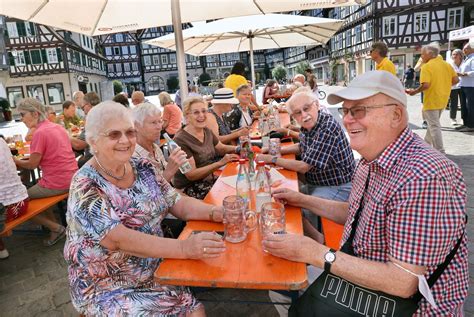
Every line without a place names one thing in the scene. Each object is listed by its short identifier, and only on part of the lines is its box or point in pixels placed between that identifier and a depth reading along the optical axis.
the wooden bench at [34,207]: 3.15
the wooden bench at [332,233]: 2.37
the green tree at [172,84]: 54.75
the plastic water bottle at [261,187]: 2.09
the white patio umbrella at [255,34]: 6.05
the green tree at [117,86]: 40.19
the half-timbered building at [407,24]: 27.38
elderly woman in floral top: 1.65
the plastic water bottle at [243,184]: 2.32
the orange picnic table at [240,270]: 1.41
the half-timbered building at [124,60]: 54.75
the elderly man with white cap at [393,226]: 1.26
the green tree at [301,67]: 36.92
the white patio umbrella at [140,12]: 3.42
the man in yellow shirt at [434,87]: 6.10
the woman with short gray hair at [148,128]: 3.01
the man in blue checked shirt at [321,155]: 3.01
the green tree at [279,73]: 44.80
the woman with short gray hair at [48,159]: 3.82
